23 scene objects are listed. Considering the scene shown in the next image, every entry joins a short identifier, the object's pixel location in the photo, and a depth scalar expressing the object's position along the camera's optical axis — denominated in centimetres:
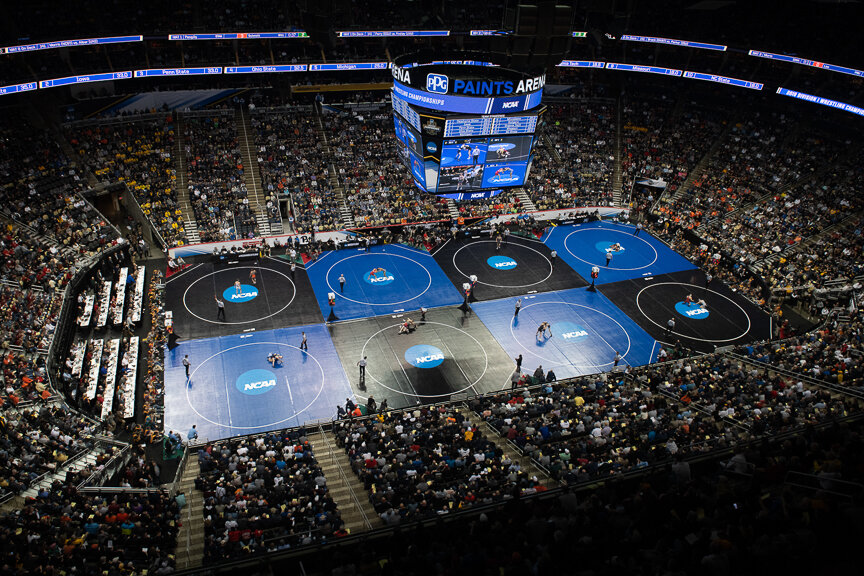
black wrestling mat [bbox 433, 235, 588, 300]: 3925
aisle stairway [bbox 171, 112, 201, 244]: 4138
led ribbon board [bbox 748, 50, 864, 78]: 4162
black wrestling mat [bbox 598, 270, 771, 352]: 3453
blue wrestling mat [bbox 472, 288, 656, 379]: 3209
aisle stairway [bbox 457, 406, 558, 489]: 2125
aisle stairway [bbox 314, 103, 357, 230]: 4438
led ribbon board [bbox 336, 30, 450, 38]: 4700
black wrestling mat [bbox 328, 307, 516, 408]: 2959
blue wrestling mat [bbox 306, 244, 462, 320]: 3656
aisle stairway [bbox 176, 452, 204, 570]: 1822
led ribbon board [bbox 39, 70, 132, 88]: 3916
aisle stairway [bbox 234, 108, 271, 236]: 4347
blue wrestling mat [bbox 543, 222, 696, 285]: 4181
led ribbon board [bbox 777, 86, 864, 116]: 4206
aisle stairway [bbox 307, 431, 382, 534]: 1971
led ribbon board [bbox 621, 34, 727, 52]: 4759
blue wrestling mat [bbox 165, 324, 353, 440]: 2712
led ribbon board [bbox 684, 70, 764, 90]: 4712
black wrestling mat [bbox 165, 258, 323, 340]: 3391
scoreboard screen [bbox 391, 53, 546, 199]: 2758
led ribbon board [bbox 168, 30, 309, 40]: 4388
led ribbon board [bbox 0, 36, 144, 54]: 3678
